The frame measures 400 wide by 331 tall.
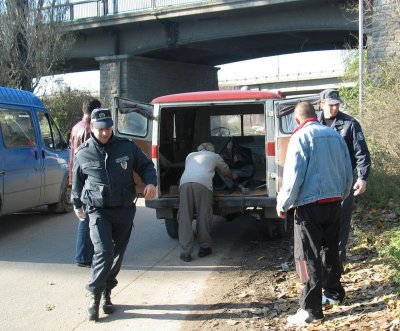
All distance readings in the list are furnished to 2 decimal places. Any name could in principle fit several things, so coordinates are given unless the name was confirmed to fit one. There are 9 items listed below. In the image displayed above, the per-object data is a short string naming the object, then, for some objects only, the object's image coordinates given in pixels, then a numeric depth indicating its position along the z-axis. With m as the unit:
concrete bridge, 21.34
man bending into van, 6.74
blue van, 7.82
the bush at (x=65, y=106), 24.16
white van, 6.79
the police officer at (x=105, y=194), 4.56
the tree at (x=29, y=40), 19.53
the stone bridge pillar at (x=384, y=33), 15.34
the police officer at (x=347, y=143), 5.16
